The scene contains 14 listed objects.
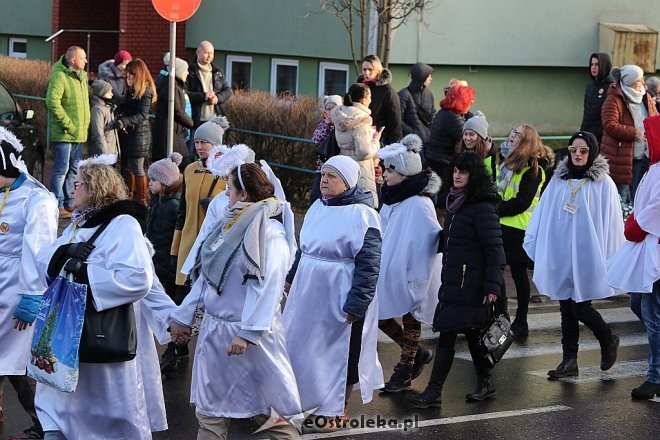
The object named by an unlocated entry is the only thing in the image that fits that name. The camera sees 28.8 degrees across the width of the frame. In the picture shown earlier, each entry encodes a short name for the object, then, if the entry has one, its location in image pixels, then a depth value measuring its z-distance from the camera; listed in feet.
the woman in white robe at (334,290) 25.76
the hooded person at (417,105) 51.93
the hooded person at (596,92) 52.13
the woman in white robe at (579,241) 32.24
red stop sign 43.91
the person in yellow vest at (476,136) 38.86
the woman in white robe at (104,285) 21.38
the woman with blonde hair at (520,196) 36.96
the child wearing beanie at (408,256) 30.40
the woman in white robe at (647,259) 30.14
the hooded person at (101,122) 51.75
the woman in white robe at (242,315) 22.29
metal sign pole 43.62
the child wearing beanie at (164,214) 32.89
